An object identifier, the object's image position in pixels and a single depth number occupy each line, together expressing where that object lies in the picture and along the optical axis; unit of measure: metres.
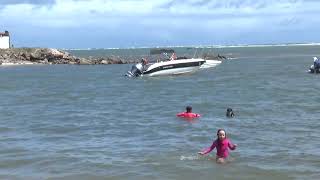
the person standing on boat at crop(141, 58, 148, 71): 59.72
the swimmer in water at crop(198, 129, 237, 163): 17.91
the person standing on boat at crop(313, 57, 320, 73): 60.16
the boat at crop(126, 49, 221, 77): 58.59
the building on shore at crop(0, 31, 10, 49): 116.06
